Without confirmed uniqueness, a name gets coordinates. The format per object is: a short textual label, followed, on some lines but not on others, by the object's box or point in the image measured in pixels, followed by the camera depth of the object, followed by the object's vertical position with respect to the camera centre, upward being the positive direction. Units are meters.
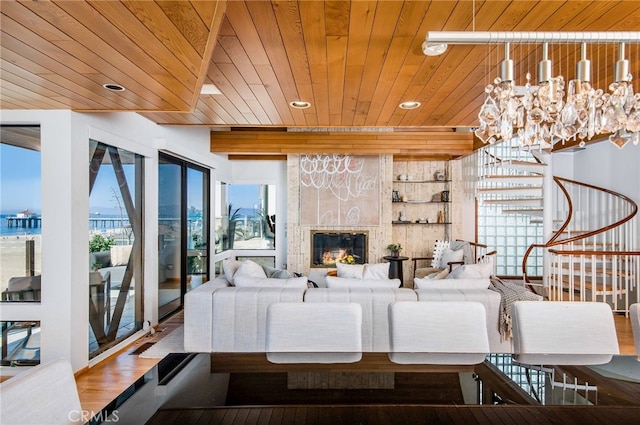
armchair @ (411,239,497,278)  5.86 -0.76
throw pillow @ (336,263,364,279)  3.62 -0.61
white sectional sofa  3.16 -0.86
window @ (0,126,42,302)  2.98 -0.01
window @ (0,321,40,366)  3.01 -1.11
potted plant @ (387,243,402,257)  6.58 -0.70
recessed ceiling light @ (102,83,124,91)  2.40 +0.85
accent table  6.45 -1.02
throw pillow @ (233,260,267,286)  3.56 -0.61
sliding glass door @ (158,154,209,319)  4.58 -0.27
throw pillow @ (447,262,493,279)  3.55 -0.61
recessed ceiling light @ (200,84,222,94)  2.93 +1.03
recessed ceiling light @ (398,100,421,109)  3.23 +0.98
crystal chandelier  1.73 +0.64
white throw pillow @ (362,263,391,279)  3.61 -0.61
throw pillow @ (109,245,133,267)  3.69 -0.45
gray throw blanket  3.13 -0.80
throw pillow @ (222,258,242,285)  3.66 -0.61
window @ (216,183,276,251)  7.20 -0.10
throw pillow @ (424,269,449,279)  4.09 -0.74
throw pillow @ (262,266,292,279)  3.90 -0.69
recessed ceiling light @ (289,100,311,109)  3.23 +0.99
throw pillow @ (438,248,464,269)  5.87 -0.75
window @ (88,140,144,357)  3.41 -0.35
